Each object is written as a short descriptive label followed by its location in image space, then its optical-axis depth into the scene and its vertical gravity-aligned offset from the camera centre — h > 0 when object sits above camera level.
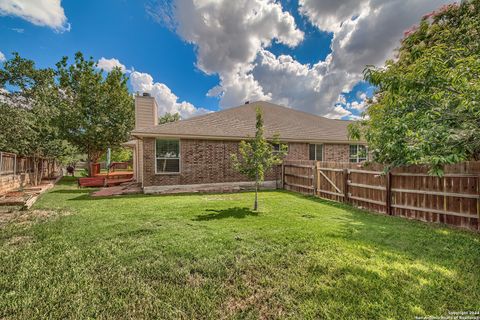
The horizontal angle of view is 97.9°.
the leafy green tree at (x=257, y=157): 6.92 +0.17
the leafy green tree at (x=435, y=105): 3.89 +1.30
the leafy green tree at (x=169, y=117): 49.78 +11.12
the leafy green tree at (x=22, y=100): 11.06 +3.66
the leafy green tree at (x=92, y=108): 18.09 +5.02
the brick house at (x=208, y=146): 10.66 +0.97
